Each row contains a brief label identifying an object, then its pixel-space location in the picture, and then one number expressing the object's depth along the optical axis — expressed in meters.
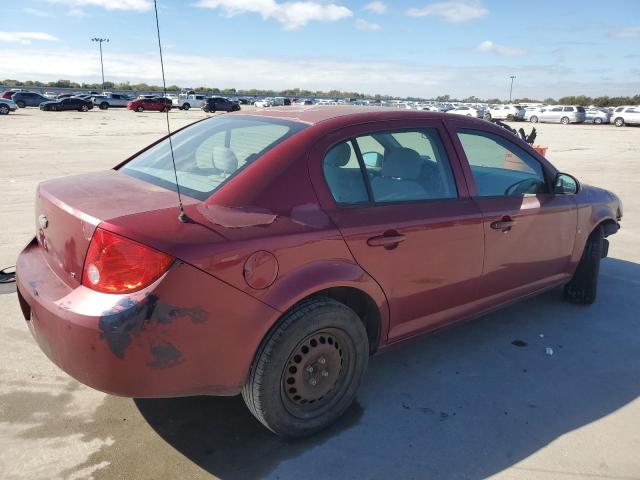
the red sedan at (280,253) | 2.15
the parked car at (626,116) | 39.19
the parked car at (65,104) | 43.47
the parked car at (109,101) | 52.88
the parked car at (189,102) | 58.03
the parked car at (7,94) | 48.90
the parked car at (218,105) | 50.75
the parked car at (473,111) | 47.05
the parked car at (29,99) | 47.68
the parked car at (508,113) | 47.19
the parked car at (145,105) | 49.06
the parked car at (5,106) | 37.34
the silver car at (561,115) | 43.31
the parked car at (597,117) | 43.31
